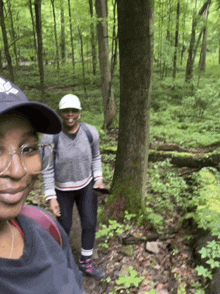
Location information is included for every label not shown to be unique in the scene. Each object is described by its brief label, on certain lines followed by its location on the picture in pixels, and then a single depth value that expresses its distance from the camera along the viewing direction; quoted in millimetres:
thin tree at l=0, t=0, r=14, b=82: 8531
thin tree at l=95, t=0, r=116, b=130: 9344
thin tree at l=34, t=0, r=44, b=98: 7630
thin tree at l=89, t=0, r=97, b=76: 10594
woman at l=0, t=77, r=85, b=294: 875
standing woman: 2748
